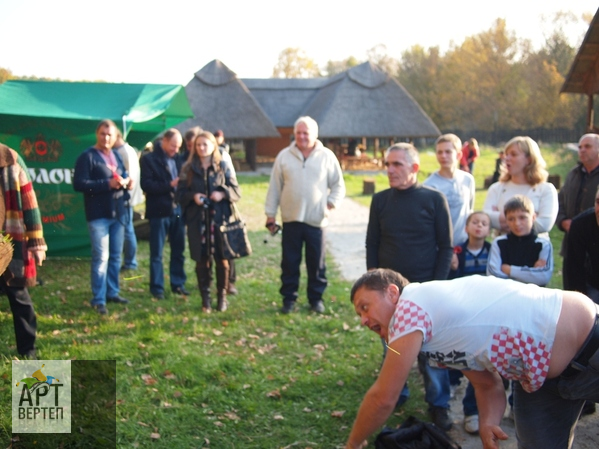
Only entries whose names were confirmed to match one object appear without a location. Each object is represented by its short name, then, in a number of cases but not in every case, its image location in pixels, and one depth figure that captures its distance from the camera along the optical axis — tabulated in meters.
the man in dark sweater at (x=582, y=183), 5.48
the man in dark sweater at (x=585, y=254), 3.62
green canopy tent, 8.14
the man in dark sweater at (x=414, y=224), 4.37
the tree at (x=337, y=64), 82.12
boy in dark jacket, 4.30
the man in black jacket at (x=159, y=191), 7.20
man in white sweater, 6.49
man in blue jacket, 6.44
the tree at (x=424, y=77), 57.19
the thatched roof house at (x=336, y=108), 27.17
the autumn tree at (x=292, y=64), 72.12
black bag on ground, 3.51
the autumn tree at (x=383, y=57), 68.24
